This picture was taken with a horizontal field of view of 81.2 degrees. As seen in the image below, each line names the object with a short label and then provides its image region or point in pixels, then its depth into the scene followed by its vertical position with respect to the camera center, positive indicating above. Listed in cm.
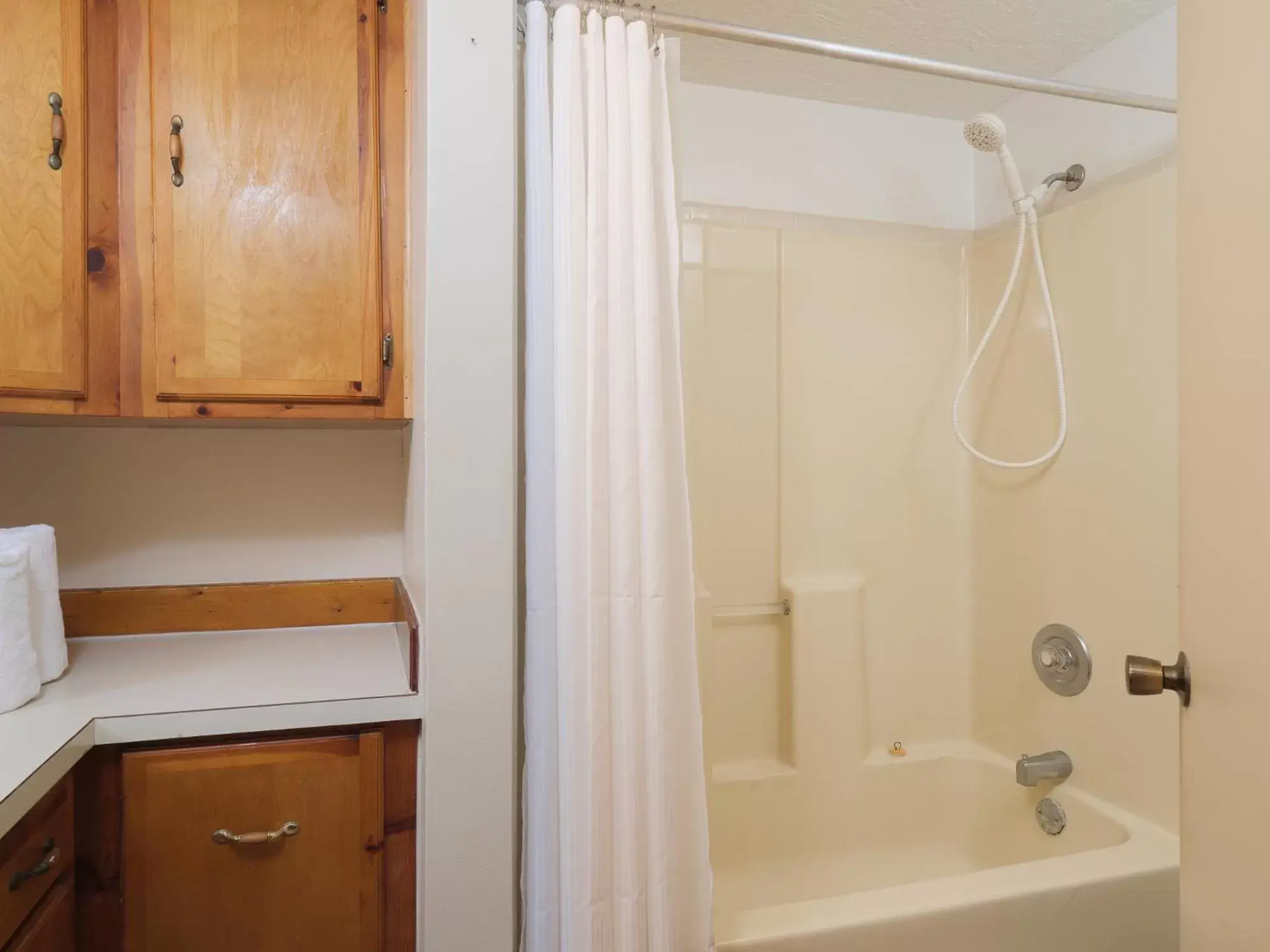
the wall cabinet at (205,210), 121 +45
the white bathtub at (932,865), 123 -82
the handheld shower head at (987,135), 165 +76
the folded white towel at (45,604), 117 -21
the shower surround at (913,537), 167 -17
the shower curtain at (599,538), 108 -9
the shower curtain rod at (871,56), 117 +74
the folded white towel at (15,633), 110 -24
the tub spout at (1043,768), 176 -70
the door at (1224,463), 69 +1
